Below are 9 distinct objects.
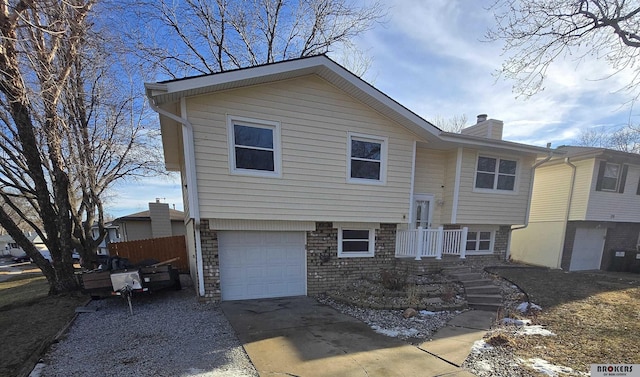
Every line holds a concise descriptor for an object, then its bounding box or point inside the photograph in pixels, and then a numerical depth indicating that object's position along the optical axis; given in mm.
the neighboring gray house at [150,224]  15526
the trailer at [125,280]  5898
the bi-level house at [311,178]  5980
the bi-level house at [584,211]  11148
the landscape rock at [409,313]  5599
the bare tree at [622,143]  18388
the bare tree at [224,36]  11289
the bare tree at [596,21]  6172
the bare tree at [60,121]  5688
